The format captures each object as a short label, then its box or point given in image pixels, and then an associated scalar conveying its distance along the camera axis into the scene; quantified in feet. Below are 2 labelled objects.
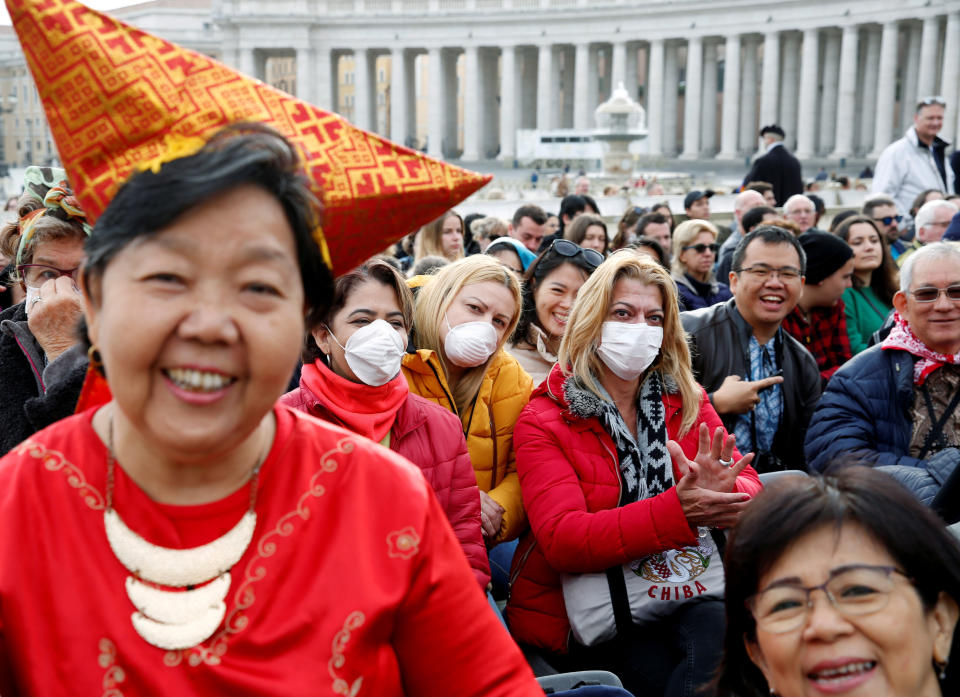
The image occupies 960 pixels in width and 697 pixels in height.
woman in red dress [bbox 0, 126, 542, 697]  5.38
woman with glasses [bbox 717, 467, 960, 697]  6.99
